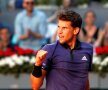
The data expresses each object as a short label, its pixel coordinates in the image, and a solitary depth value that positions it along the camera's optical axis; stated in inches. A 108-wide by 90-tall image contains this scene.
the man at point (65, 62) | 285.3
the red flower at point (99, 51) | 537.2
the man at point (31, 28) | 601.9
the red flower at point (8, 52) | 545.8
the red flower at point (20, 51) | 545.5
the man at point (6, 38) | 610.2
